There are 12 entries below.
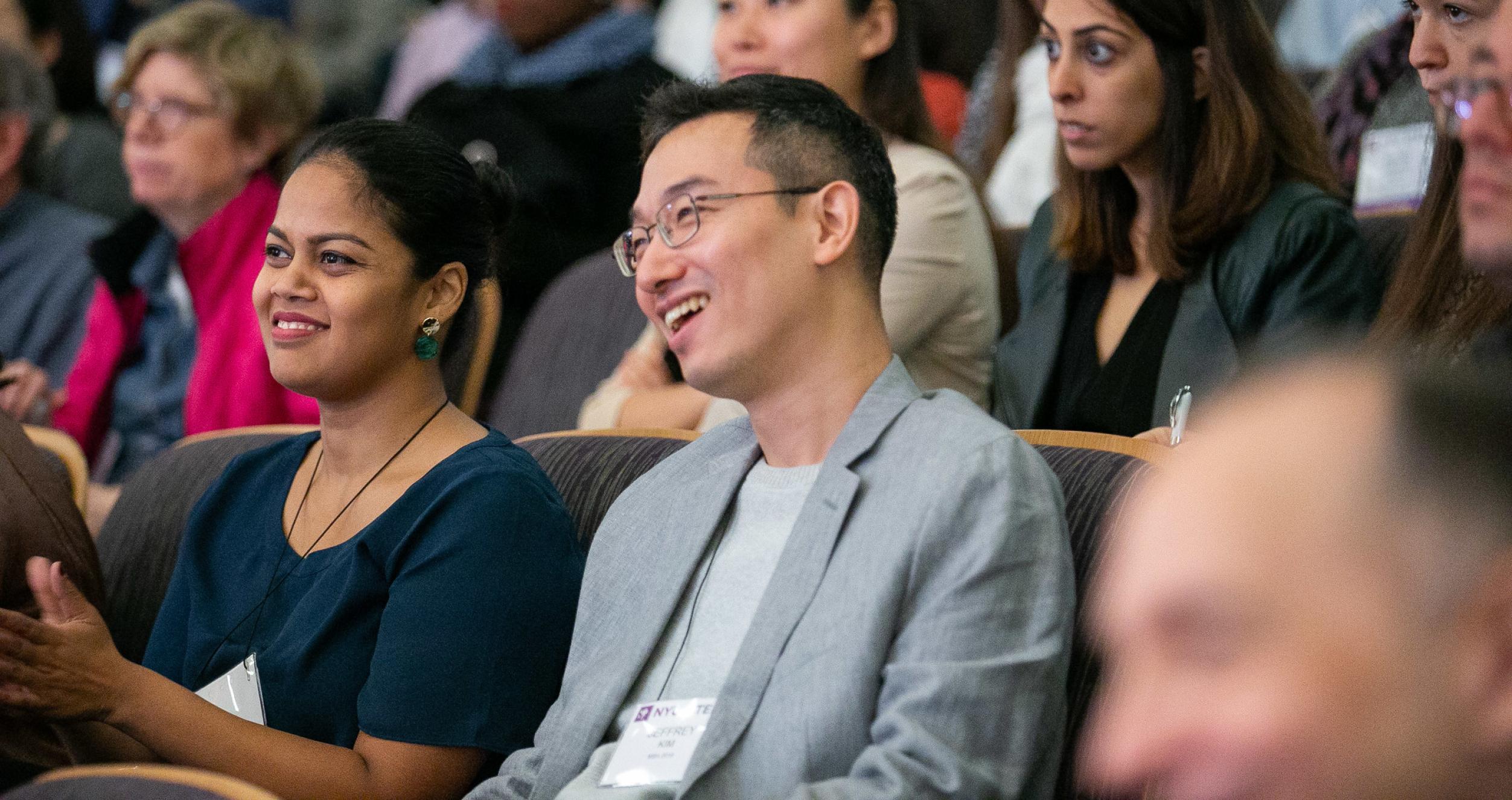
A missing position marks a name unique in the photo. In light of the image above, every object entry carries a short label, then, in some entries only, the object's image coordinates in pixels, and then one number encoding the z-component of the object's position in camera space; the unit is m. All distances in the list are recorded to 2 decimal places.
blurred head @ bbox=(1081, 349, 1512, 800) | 1.40
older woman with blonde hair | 6.52
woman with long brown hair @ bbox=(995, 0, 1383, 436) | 4.41
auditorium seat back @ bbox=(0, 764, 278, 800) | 2.40
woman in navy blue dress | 3.33
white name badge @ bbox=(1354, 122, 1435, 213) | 5.46
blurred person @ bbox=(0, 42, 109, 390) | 6.88
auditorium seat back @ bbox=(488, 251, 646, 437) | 6.08
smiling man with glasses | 2.73
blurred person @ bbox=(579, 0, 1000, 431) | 4.98
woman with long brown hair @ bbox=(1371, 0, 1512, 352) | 3.48
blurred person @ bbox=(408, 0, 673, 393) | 7.28
